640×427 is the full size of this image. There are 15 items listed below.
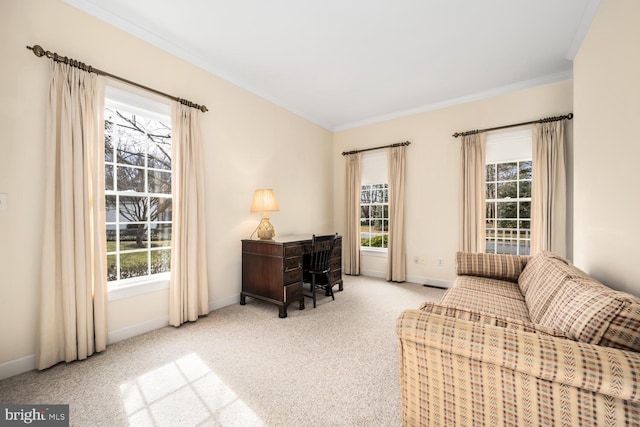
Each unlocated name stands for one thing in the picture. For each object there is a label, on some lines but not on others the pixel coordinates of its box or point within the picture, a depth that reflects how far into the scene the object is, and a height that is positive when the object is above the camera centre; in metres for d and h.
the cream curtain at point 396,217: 4.50 -0.07
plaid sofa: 0.88 -0.56
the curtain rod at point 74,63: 2.01 +1.23
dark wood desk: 3.09 -0.69
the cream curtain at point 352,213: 5.01 +0.00
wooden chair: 3.34 -0.57
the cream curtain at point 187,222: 2.77 -0.09
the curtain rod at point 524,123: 3.29 +1.19
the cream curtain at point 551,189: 3.29 +0.29
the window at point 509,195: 3.66 +0.24
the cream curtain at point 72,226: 2.01 -0.10
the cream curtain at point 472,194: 3.83 +0.27
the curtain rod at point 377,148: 4.50 +1.18
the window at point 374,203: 4.87 +0.19
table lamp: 3.41 +0.09
